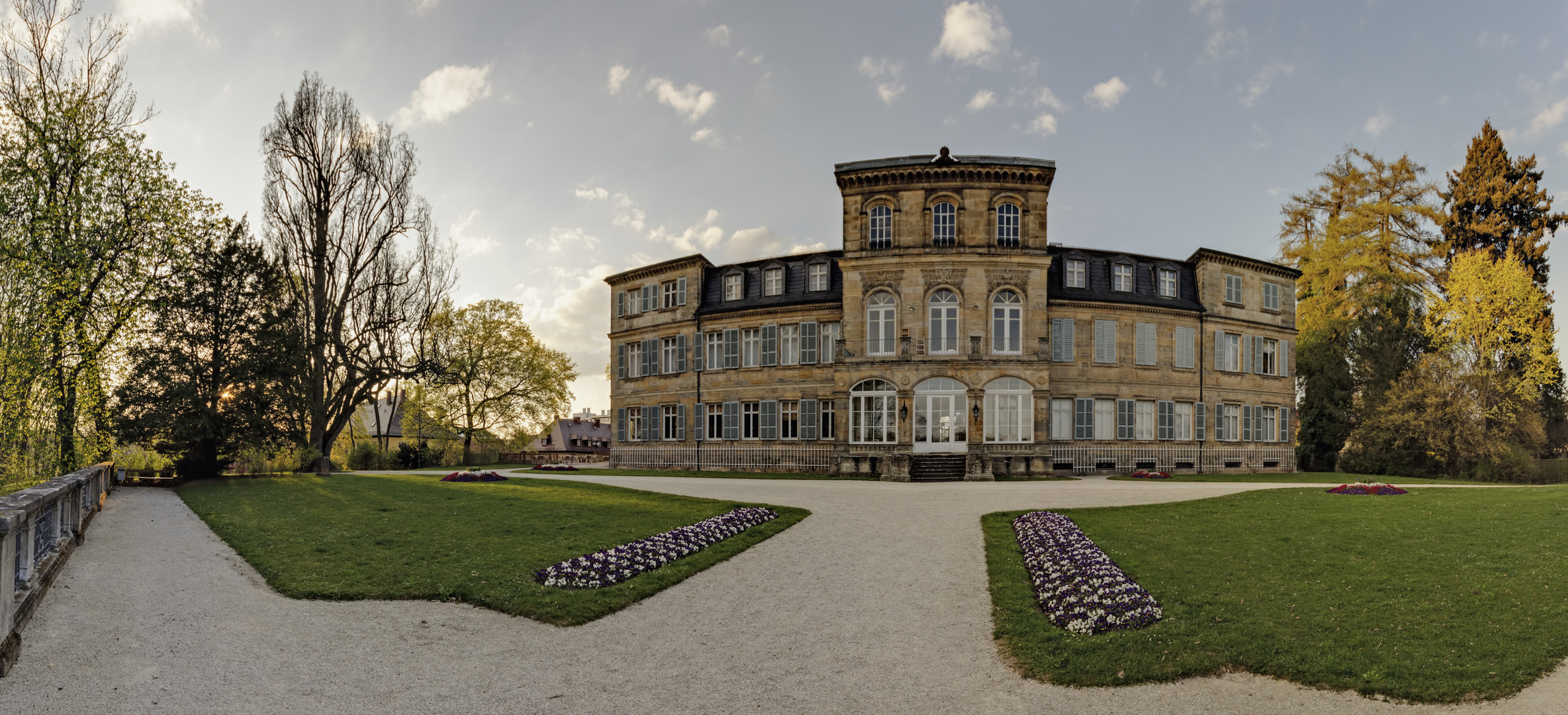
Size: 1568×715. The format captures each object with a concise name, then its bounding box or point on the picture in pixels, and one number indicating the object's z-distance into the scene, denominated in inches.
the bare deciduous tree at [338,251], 1301.7
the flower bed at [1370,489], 791.7
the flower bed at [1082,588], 319.6
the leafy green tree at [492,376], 1830.7
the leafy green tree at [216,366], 984.9
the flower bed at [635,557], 394.6
